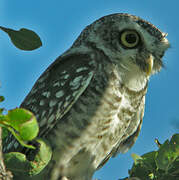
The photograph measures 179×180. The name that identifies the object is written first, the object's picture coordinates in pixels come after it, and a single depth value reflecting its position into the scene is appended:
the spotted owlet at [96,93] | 6.02
